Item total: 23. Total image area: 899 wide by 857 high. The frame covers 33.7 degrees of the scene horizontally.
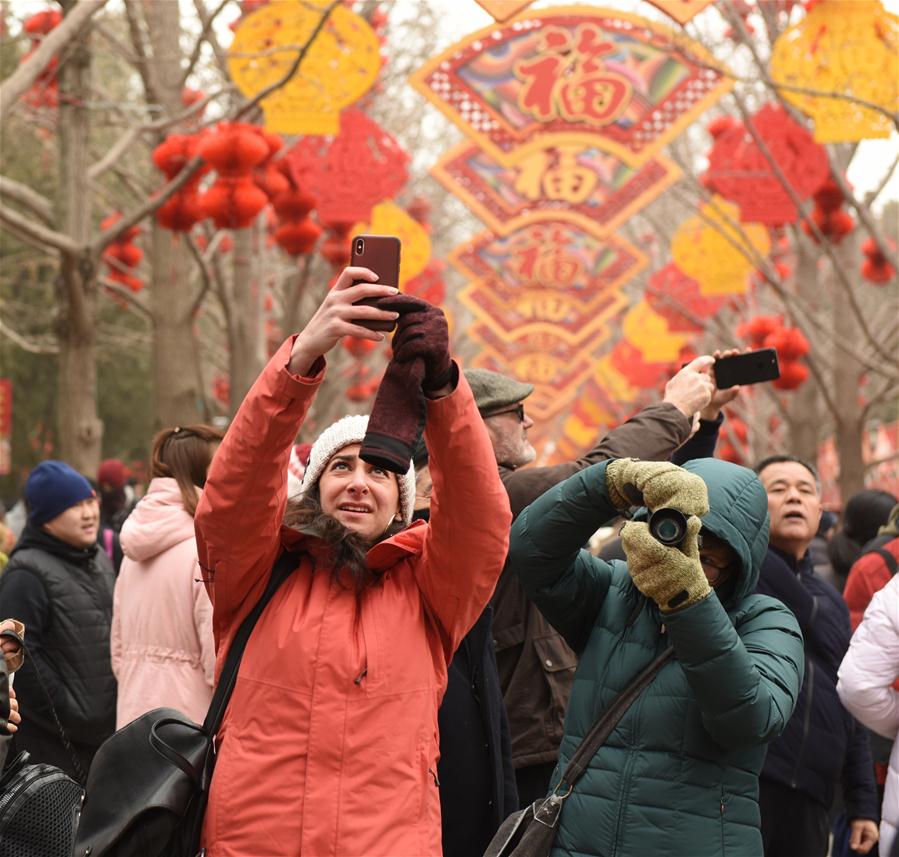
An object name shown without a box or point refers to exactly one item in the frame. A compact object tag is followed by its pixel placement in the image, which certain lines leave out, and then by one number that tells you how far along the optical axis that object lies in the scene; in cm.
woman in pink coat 470
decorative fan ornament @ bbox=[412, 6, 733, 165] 1091
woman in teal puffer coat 300
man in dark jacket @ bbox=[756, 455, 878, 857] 465
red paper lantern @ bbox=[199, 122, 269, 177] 942
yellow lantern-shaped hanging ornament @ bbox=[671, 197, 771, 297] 1397
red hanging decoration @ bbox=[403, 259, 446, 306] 1666
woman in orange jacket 289
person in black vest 535
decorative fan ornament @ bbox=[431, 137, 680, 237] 1361
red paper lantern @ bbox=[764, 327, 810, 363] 1279
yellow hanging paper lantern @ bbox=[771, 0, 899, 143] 842
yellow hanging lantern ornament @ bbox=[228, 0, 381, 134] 916
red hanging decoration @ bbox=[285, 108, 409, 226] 1179
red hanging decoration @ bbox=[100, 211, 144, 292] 1353
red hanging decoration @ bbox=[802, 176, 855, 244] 1170
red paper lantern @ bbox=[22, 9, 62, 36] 1027
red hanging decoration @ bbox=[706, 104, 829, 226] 1098
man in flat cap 420
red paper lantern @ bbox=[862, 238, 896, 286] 1227
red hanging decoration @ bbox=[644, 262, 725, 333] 1722
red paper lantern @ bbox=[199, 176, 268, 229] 980
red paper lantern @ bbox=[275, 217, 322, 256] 1181
